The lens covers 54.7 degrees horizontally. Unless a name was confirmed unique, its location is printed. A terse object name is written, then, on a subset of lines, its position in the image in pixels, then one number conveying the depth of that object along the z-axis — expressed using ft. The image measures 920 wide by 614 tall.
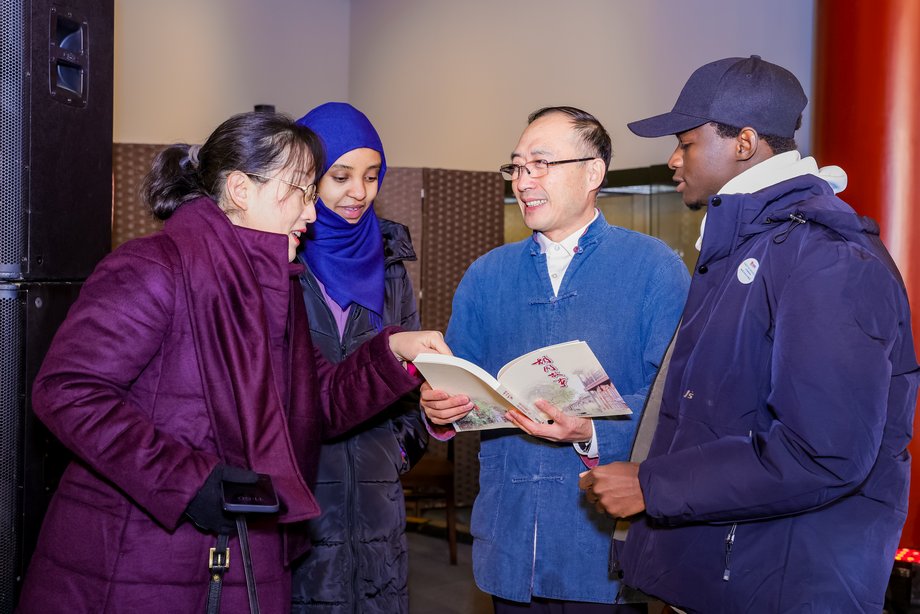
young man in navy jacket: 4.42
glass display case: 17.62
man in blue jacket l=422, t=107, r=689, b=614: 6.40
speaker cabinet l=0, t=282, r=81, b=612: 6.73
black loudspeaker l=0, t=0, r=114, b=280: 6.60
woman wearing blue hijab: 7.41
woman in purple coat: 5.01
